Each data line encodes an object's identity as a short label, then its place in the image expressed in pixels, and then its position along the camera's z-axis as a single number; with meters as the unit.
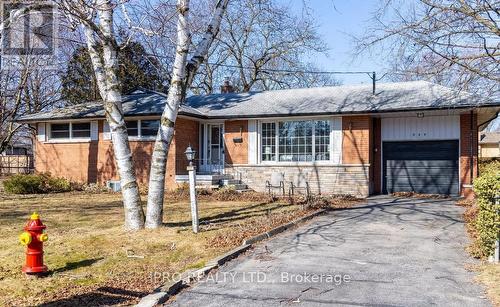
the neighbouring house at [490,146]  53.62
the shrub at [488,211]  7.38
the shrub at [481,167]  17.03
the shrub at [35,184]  18.58
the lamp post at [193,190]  9.67
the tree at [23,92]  26.67
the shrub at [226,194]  16.69
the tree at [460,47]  10.76
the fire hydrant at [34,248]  6.68
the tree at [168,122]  9.78
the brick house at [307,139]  17.86
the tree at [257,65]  35.78
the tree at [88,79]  28.79
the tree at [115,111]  9.70
